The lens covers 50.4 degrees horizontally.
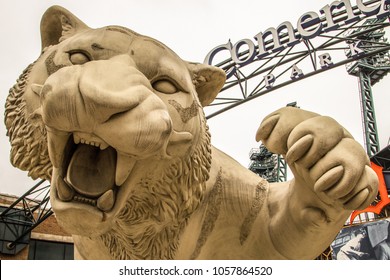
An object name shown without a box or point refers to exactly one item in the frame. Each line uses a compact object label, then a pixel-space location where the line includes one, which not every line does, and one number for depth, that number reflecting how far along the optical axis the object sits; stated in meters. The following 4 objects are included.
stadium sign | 6.70
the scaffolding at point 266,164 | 17.31
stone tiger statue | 0.87
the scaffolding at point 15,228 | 10.21
